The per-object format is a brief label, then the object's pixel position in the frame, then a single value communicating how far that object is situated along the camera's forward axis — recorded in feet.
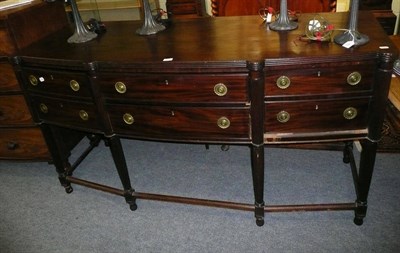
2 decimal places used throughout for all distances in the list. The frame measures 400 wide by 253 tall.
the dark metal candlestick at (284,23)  5.35
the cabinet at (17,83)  6.06
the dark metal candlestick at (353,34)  4.53
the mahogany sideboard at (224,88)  4.46
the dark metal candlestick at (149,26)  5.87
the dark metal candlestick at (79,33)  5.86
